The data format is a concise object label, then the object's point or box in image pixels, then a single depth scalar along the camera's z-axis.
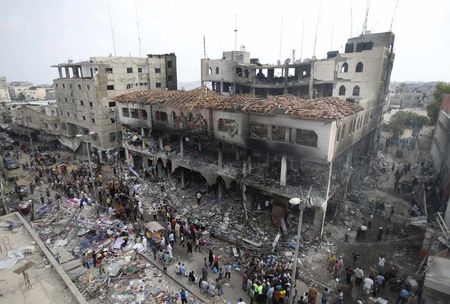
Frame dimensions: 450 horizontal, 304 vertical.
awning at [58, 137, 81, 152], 42.81
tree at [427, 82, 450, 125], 39.62
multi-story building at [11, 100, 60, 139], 45.81
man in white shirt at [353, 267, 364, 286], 14.82
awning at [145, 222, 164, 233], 18.44
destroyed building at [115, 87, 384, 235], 18.06
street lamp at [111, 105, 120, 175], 36.80
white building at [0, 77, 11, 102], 80.40
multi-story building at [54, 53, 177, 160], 36.31
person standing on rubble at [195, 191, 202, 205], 24.02
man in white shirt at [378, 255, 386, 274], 15.57
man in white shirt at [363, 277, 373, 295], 14.14
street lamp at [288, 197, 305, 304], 9.52
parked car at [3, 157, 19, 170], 34.13
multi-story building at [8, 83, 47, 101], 93.28
